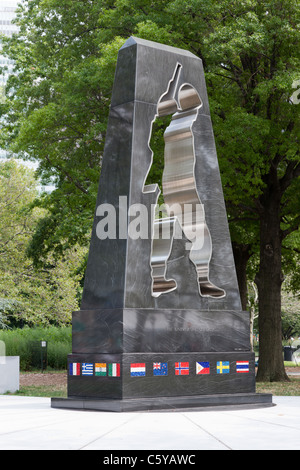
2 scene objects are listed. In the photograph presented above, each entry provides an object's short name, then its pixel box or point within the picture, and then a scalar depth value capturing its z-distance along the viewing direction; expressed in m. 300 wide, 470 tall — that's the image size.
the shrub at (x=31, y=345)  27.72
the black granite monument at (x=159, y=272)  10.89
